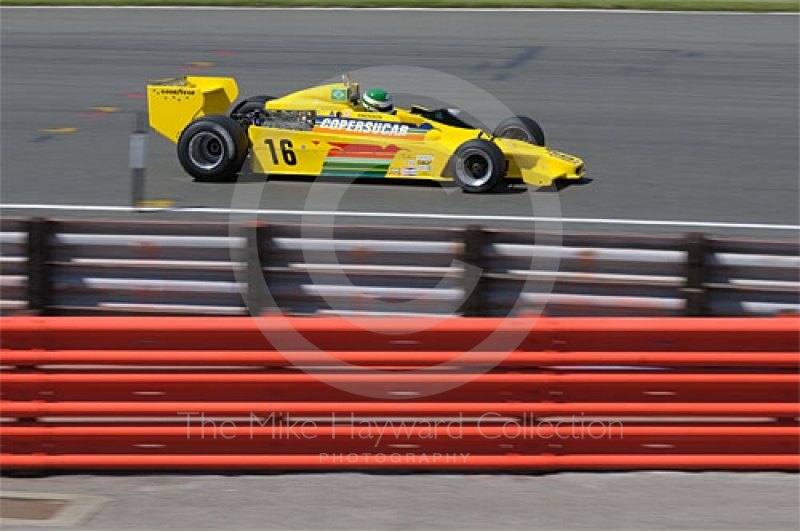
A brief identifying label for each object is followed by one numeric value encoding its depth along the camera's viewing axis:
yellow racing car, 25.48
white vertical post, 24.00
